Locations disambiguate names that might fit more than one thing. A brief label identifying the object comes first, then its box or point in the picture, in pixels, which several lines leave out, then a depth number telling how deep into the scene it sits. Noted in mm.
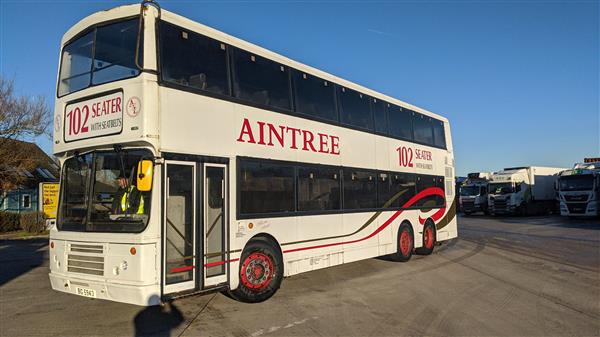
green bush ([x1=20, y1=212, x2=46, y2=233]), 24092
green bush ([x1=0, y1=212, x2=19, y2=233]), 25062
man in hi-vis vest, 6125
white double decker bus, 6117
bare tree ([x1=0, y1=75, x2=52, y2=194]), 25823
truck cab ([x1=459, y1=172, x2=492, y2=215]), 39281
